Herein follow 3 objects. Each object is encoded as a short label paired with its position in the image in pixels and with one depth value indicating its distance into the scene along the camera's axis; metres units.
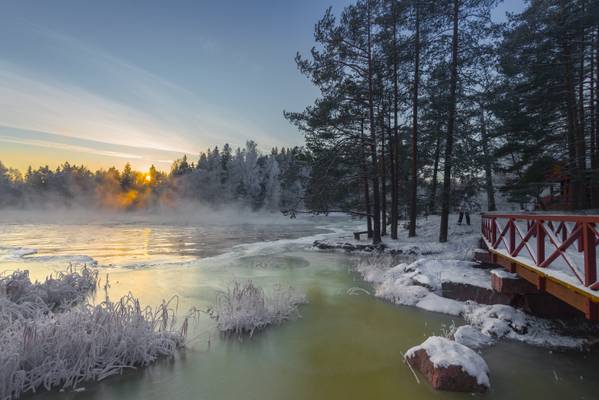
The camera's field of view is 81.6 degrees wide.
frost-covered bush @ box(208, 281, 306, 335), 6.55
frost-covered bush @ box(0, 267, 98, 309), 7.61
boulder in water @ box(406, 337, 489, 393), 4.32
